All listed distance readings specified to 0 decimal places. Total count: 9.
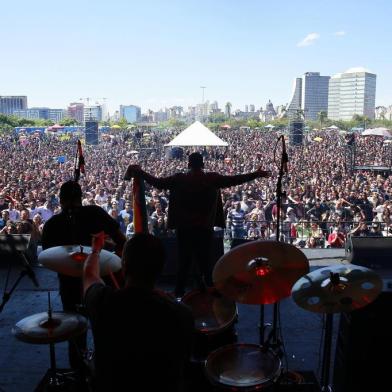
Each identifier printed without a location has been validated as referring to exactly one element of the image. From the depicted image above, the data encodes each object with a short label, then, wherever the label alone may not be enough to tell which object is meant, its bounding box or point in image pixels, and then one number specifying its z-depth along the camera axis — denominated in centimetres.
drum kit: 229
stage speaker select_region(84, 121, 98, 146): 2000
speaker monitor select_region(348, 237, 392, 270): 589
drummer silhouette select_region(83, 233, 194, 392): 153
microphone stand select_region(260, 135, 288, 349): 298
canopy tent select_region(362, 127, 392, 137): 2034
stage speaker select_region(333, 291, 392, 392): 250
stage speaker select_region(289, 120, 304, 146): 2072
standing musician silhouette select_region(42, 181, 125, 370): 285
